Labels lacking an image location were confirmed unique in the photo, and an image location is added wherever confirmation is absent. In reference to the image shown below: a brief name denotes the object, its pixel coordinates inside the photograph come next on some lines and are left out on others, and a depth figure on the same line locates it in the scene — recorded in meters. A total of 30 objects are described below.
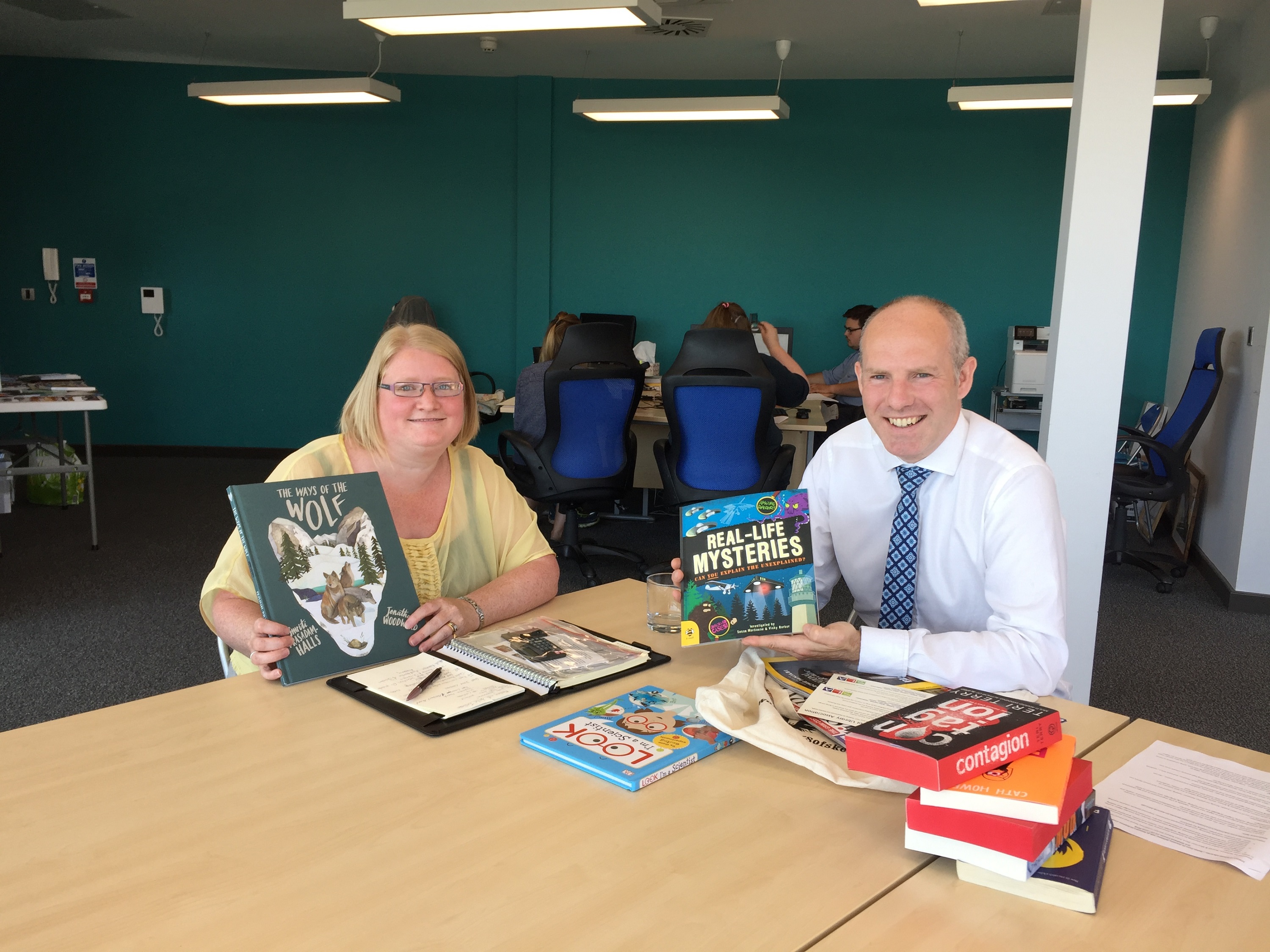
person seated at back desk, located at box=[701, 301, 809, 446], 5.28
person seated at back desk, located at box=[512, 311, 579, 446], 4.67
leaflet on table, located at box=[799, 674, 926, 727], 1.43
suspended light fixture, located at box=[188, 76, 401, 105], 6.23
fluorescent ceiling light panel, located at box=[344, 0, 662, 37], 3.88
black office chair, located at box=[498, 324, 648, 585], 4.52
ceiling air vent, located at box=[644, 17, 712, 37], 5.97
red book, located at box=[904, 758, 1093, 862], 1.07
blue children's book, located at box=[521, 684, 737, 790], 1.32
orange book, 1.07
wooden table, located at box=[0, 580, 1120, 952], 1.00
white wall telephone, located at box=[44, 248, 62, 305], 7.86
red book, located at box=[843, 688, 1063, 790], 1.09
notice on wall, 8.02
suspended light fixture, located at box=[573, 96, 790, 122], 6.25
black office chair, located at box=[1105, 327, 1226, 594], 4.95
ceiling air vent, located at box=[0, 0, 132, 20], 6.19
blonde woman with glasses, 1.97
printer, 6.74
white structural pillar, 2.85
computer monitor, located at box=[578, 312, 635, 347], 7.77
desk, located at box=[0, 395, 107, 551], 4.71
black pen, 1.54
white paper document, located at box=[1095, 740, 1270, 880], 1.18
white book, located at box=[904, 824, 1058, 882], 1.08
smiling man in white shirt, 1.64
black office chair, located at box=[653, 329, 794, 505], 4.43
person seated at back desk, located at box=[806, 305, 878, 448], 6.84
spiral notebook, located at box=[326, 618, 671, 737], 1.49
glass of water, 1.87
